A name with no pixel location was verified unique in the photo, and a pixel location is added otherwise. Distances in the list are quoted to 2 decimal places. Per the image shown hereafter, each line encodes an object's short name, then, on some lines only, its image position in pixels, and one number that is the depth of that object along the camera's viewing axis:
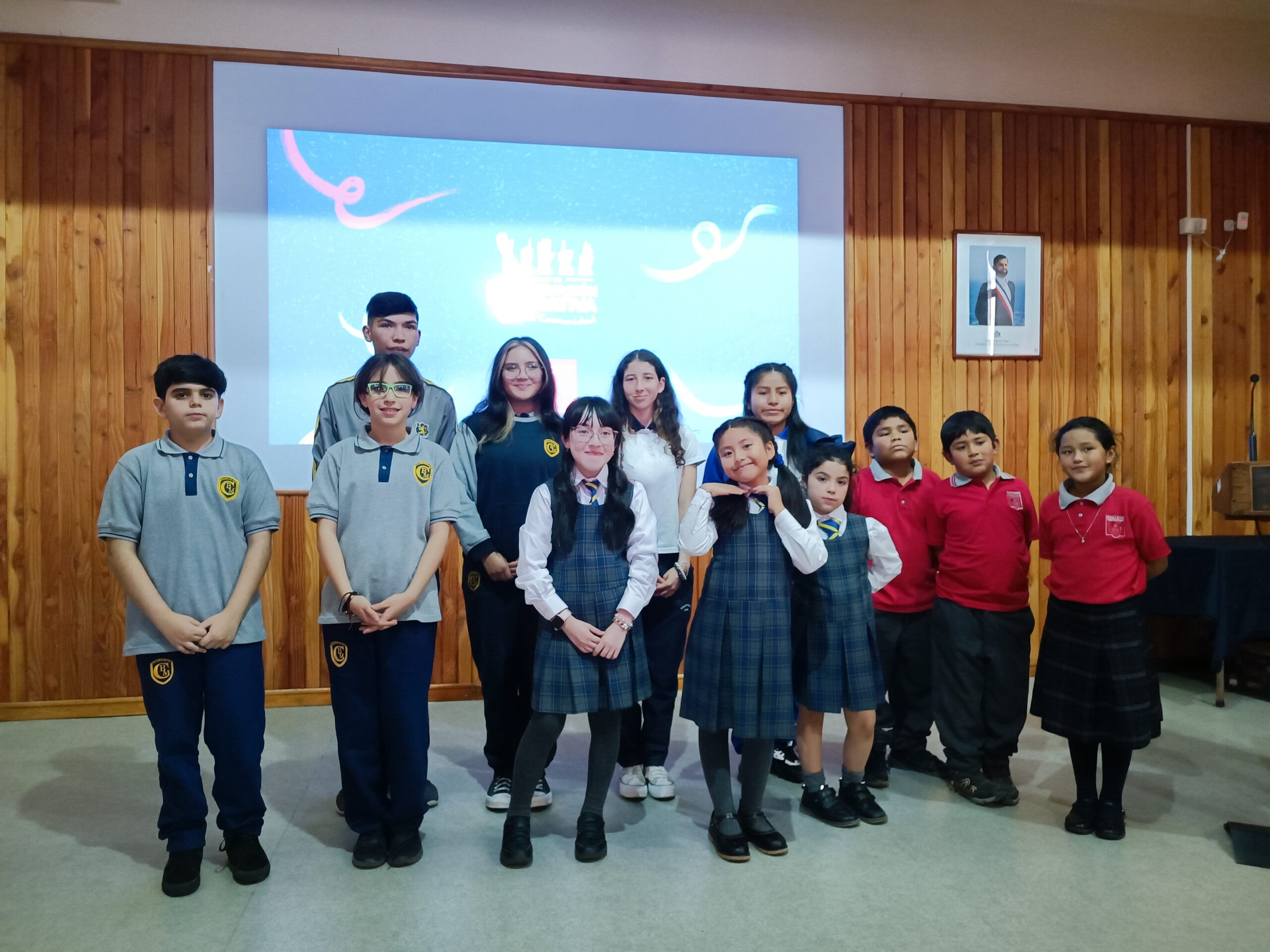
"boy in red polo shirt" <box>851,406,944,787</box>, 2.69
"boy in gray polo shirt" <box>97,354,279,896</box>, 1.99
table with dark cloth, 3.57
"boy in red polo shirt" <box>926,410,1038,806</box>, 2.54
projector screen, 3.58
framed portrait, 4.16
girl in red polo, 2.24
